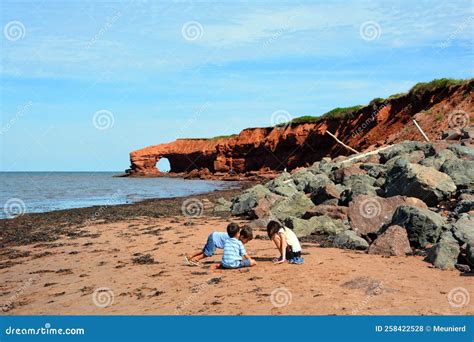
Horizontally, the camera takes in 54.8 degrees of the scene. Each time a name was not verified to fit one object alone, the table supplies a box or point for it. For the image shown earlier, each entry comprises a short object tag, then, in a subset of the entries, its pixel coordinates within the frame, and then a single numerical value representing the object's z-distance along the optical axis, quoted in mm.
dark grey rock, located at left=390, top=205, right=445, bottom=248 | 9352
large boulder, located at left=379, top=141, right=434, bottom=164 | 16297
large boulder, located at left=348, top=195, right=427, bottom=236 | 10500
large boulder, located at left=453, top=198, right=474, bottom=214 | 10644
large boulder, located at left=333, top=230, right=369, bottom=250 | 9680
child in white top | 8609
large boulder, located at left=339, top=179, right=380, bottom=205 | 13059
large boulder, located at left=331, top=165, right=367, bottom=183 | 16422
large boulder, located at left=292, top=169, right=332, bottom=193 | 17062
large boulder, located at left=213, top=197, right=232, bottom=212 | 19288
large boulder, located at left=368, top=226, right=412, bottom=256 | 8976
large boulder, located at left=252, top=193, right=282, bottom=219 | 14664
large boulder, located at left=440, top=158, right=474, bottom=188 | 12742
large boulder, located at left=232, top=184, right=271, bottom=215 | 16781
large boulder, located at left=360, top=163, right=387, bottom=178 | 15625
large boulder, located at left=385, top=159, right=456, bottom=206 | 11984
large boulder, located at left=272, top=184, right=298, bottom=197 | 17453
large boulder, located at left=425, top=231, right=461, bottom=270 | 7910
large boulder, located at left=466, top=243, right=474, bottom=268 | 7715
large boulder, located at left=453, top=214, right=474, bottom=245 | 8392
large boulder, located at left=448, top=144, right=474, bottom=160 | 14692
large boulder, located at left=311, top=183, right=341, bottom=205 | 14031
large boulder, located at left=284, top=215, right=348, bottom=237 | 11484
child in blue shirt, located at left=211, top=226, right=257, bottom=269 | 8398
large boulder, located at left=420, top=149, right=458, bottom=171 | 14034
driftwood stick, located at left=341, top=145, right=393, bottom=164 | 21056
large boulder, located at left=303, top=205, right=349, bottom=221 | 12273
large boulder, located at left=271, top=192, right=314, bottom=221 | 13859
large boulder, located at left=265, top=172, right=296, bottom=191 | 19736
